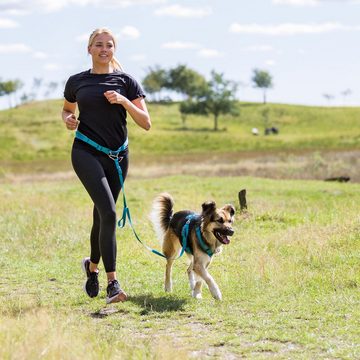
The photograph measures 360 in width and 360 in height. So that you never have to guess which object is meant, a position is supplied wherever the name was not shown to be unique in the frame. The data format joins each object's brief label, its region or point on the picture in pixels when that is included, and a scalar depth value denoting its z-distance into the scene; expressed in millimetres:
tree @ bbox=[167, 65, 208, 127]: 123419
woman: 7367
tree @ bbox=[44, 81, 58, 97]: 161250
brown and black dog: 7844
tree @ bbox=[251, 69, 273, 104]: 146375
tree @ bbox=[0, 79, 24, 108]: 144250
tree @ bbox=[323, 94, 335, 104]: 164375
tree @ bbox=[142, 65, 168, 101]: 132000
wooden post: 15781
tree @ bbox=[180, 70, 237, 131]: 101688
